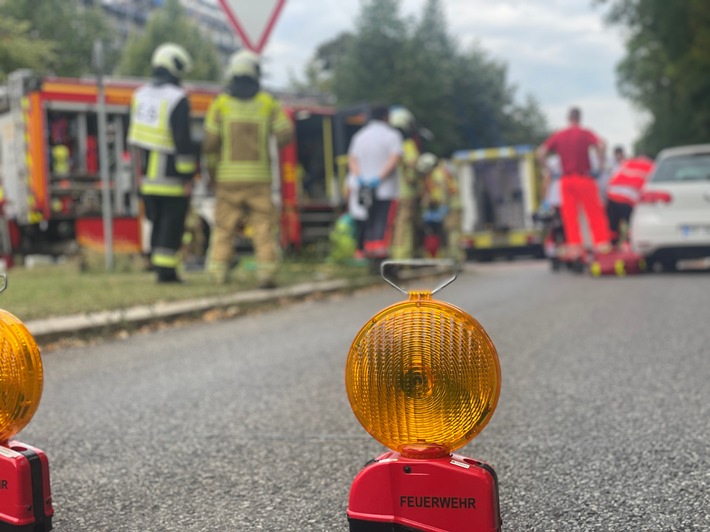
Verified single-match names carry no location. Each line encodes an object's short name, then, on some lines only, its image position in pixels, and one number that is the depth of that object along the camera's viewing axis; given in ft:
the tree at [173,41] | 153.99
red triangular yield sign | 27.35
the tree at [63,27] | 141.90
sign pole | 39.58
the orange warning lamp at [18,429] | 7.24
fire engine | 50.65
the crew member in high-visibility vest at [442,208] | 58.49
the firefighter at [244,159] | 33.76
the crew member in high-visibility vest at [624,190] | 46.98
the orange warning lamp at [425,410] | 6.61
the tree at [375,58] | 166.50
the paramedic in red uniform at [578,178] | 42.55
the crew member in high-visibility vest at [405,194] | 43.27
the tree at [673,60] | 77.66
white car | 39.32
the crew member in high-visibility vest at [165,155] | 33.91
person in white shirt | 41.60
